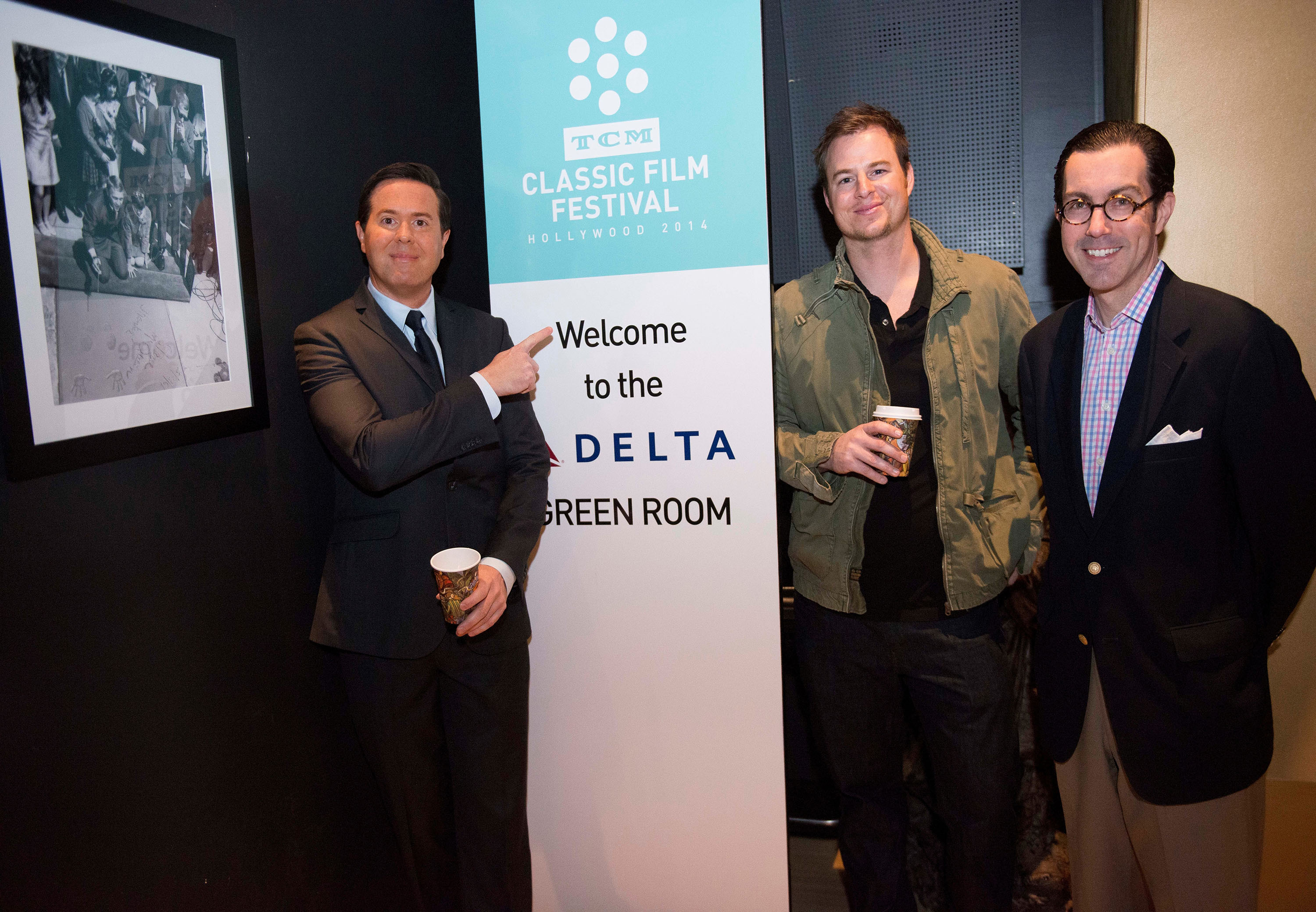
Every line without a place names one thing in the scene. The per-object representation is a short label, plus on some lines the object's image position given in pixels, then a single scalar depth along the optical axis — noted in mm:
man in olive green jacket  2107
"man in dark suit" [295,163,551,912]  1972
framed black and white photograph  1441
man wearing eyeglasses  1670
